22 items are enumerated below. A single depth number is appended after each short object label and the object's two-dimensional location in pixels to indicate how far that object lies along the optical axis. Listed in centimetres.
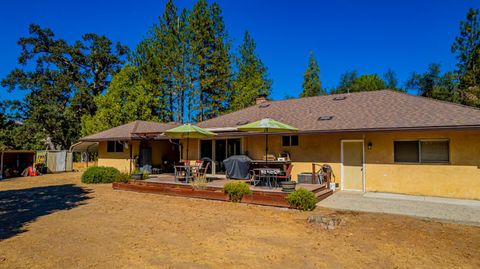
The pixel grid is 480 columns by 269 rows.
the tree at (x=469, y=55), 2142
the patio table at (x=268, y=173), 937
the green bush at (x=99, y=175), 1432
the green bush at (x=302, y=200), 774
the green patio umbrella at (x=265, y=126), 940
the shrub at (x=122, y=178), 1278
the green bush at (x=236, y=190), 888
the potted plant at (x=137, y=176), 1245
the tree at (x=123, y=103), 2748
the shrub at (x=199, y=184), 1009
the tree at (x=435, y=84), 2723
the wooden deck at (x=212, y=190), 850
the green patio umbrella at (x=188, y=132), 1062
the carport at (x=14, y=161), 1839
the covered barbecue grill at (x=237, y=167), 1143
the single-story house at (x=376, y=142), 905
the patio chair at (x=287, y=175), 942
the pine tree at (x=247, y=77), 2789
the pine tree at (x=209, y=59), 2591
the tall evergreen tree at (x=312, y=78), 3400
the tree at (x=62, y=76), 3316
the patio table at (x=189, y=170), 1105
